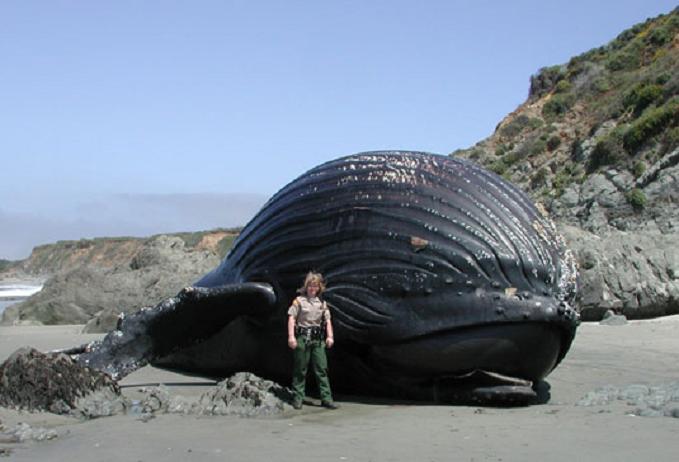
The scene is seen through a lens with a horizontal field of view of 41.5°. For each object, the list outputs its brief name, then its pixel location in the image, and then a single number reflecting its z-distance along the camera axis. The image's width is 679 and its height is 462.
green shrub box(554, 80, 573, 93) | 51.75
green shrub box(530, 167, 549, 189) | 36.22
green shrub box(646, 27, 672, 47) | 46.41
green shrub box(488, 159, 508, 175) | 41.83
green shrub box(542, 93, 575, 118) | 47.41
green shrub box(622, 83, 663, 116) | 34.88
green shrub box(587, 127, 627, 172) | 30.32
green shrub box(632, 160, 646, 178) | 26.74
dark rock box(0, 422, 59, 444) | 4.52
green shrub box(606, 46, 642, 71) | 47.69
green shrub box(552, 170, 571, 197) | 32.60
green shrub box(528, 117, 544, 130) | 48.39
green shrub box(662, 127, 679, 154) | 27.48
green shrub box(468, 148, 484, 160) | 47.62
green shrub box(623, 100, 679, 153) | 28.86
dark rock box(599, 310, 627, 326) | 12.25
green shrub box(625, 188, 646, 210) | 22.78
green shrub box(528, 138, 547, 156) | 41.41
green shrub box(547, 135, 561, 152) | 41.09
